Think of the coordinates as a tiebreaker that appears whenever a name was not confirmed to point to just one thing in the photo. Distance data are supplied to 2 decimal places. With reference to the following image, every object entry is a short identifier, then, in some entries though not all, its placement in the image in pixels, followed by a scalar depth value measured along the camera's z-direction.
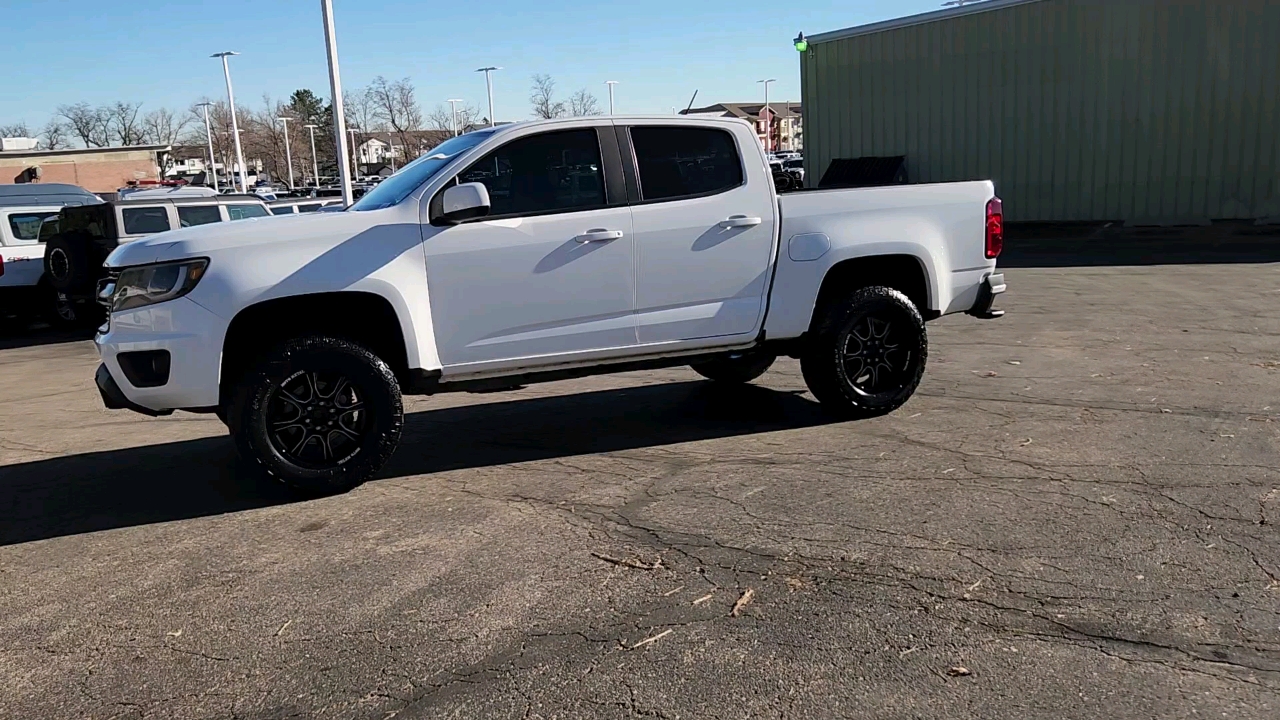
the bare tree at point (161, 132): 97.00
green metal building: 21.19
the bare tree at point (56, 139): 97.00
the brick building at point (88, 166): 53.03
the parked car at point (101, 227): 10.00
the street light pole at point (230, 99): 49.56
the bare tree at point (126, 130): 94.75
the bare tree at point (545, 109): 61.44
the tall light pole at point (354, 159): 70.66
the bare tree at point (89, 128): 94.38
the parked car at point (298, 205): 16.03
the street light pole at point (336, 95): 18.11
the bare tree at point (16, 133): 95.88
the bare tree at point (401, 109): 58.06
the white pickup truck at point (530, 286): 5.11
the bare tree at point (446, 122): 64.88
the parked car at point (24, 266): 13.18
